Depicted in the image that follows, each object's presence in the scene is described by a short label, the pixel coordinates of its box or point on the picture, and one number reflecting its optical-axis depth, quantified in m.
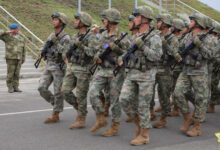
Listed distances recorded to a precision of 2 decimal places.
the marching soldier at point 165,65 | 13.86
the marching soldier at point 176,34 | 14.98
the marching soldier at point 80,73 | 12.98
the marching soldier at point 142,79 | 11.16
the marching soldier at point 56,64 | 13.81
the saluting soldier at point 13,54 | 22.63
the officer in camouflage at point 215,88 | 16.55
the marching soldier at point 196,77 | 12.50
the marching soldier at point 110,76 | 12.16
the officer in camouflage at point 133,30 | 11.56
